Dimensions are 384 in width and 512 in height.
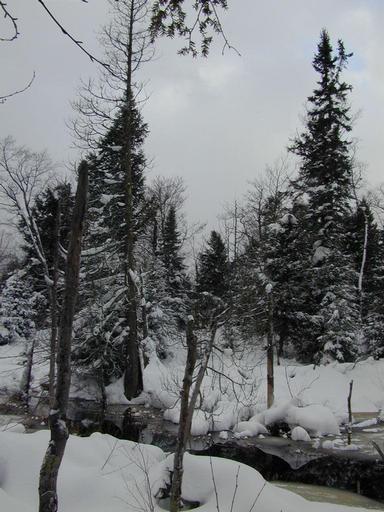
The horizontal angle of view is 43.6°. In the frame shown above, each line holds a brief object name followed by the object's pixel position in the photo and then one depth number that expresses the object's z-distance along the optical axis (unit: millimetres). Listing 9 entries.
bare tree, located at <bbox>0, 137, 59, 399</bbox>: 18594
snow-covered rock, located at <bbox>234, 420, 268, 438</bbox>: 16875
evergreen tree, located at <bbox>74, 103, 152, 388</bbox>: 21672
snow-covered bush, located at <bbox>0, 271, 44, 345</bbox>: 28750
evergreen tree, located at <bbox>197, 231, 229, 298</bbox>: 34875
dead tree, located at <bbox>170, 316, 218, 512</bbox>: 6547
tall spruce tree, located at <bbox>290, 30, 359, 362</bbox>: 23359
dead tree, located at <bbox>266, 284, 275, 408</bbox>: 18734
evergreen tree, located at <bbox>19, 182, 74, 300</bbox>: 23477
